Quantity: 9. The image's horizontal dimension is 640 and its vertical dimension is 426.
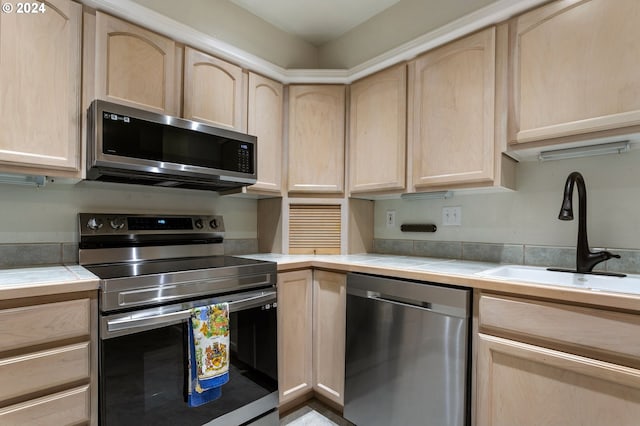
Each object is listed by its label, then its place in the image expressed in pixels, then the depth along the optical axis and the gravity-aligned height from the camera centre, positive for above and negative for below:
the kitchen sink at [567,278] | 1.18 -0.27
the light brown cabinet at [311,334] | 1.81 -0.71
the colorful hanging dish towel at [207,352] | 1.37 -0.61
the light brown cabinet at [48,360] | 1.04 -0.52
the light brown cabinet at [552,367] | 0.99 -0.52
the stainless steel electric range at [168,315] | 1.23 -0.44
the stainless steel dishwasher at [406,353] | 1.32 -0.64
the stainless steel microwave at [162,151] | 1.39 +0.30
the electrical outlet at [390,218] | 2.32 -0.03
